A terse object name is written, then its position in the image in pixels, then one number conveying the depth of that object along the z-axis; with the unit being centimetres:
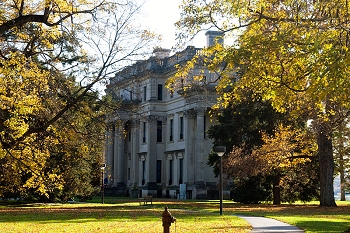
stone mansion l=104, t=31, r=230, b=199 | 7251
